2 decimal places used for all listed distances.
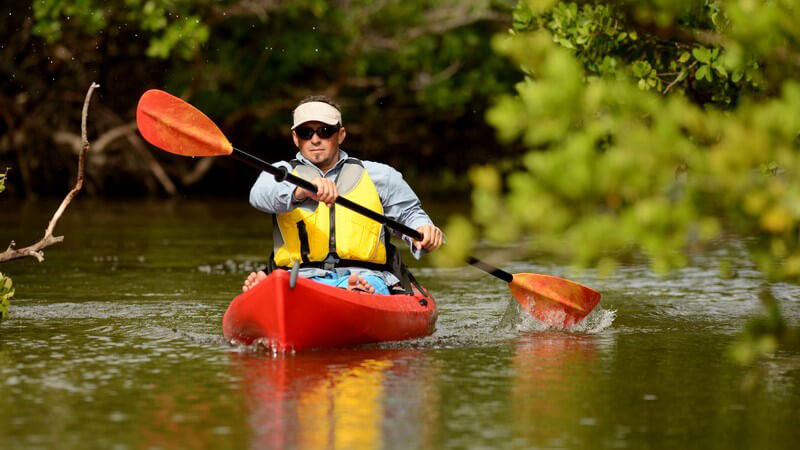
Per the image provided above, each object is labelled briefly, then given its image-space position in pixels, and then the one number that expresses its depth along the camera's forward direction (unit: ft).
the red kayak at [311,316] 54.75
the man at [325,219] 59.11
